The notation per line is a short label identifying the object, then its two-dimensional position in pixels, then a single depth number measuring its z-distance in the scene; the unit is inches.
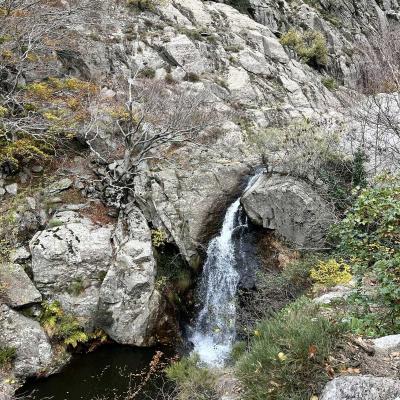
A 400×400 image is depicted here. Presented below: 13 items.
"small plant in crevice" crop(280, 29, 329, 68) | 990.4
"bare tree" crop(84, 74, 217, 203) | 506.1
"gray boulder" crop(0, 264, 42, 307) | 399.9
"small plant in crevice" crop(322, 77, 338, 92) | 953.5
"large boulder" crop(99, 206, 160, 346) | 427.2
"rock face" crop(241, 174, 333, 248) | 468.1
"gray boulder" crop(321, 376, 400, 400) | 127.0
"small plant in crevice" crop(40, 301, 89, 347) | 406.3
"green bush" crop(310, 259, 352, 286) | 374.0
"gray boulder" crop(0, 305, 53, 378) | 372.3
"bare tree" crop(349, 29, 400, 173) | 413.7
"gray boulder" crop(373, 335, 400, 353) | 162.8
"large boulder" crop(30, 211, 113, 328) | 427.2
